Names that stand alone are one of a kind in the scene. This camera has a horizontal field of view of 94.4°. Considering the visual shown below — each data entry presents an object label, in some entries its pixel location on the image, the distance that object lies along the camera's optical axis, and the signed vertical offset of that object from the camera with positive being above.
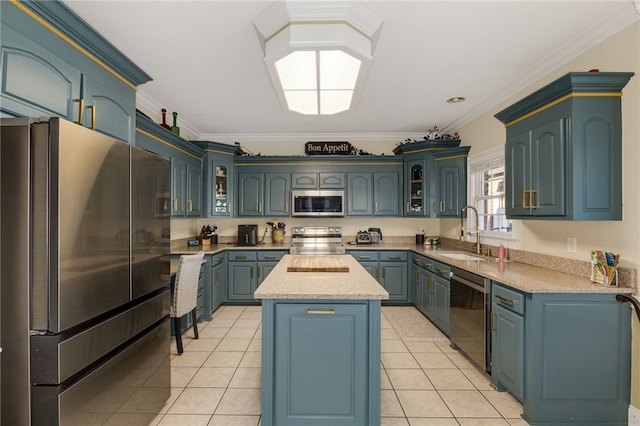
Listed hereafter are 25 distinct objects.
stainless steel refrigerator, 1.22 -0.27
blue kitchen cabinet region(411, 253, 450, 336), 3.27 -0.92
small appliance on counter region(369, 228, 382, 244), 4.78 -0.34
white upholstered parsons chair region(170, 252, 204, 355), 2.87 -0.75
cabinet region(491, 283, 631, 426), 1.89 -0.93
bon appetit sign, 4.73 +1.06
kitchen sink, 3.33 -0.49
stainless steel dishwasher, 2.42 -0.90
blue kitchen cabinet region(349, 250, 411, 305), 4.34 -0.85
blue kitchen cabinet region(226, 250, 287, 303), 4.37 -0.82
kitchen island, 1.75 -0.84
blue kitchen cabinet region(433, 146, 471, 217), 4.01 +0.48
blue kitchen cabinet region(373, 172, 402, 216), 4.68 +0.30
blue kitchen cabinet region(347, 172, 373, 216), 4.71 +0.32
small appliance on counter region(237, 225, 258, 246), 4.60 -0.32
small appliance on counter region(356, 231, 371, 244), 4.74 -0.38
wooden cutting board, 2.40 -0.44
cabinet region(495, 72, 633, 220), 1.96 +0.47
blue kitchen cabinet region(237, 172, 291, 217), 4.71 +0.32
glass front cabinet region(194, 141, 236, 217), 4.46 +0.54
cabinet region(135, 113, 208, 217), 2.96 +0.68
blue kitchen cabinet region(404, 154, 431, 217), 4.33 +0.43
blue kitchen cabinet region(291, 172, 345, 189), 4.71 +0.54
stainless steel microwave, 4.67 +0.18
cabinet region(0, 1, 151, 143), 1.38 +0.81
